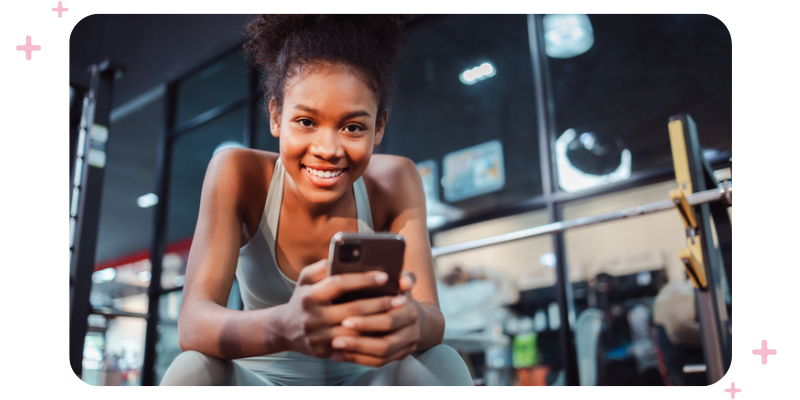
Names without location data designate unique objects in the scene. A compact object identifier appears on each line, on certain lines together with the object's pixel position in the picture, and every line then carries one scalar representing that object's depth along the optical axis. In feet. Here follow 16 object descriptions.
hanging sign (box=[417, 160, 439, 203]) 12.23
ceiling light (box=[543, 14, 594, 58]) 9.52
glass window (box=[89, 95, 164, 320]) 14.13
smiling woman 1.90
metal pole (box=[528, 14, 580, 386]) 7.68
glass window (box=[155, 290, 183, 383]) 11.42
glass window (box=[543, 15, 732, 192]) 8.37
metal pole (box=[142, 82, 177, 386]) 11.36
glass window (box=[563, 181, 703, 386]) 9.12
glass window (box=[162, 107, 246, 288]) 12.21
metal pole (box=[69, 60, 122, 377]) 4.77
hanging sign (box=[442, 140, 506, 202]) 12.04
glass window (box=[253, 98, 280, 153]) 11.41
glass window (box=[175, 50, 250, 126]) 11.99
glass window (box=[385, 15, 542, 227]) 11.46
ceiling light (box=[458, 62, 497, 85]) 12.03
